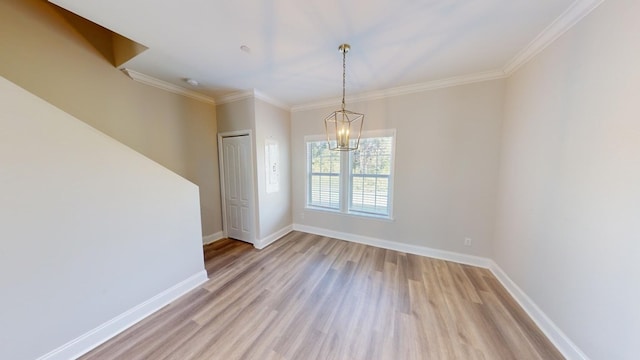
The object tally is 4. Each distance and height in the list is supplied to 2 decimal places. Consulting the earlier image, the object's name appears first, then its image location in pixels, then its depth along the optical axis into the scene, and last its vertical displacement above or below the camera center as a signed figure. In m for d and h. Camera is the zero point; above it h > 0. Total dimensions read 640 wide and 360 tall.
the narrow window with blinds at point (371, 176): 3.51 -0.26
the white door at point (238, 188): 3.54 -0.48
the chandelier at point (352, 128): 3.62 +0.64
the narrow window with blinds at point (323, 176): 3.98 -0.28
